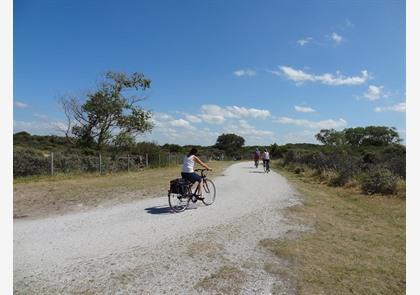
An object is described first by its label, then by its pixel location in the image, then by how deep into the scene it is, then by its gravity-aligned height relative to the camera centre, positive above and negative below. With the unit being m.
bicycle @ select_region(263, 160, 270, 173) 24.83 -1.29
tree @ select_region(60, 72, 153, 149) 31.19 +3.18
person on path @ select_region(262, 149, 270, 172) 24.83 -0.91
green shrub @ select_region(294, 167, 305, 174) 26.11 -1.81
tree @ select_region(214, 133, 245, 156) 115.12 +2.86
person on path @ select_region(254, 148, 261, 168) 30.88 -0.83
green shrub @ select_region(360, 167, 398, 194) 13.34 -1.50
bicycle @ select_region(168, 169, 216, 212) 8.96 -1.41
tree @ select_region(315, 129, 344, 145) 102.93 +3.74
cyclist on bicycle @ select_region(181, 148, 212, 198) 9.34 -0.57
